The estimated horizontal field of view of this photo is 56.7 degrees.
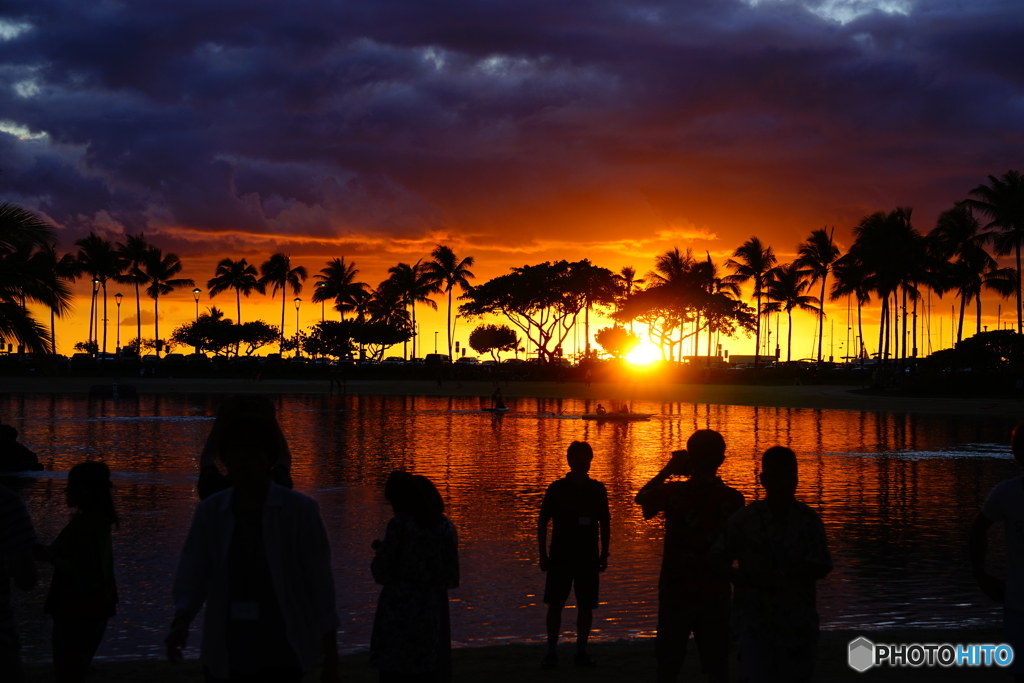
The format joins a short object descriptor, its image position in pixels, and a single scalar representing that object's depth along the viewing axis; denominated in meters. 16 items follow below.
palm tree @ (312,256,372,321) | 119.44
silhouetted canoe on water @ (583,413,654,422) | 39.44
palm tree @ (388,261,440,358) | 102.50
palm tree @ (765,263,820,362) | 99.81
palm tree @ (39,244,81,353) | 94.78
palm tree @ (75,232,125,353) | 103.50
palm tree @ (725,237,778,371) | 97.94
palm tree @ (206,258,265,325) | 122.62
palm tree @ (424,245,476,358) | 100.06
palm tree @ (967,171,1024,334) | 58.88
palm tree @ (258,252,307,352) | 124.56
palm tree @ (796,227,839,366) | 90.00
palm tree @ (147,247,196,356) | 108.75
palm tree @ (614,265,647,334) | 87.50
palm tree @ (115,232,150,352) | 107.25
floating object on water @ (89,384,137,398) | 55.28
